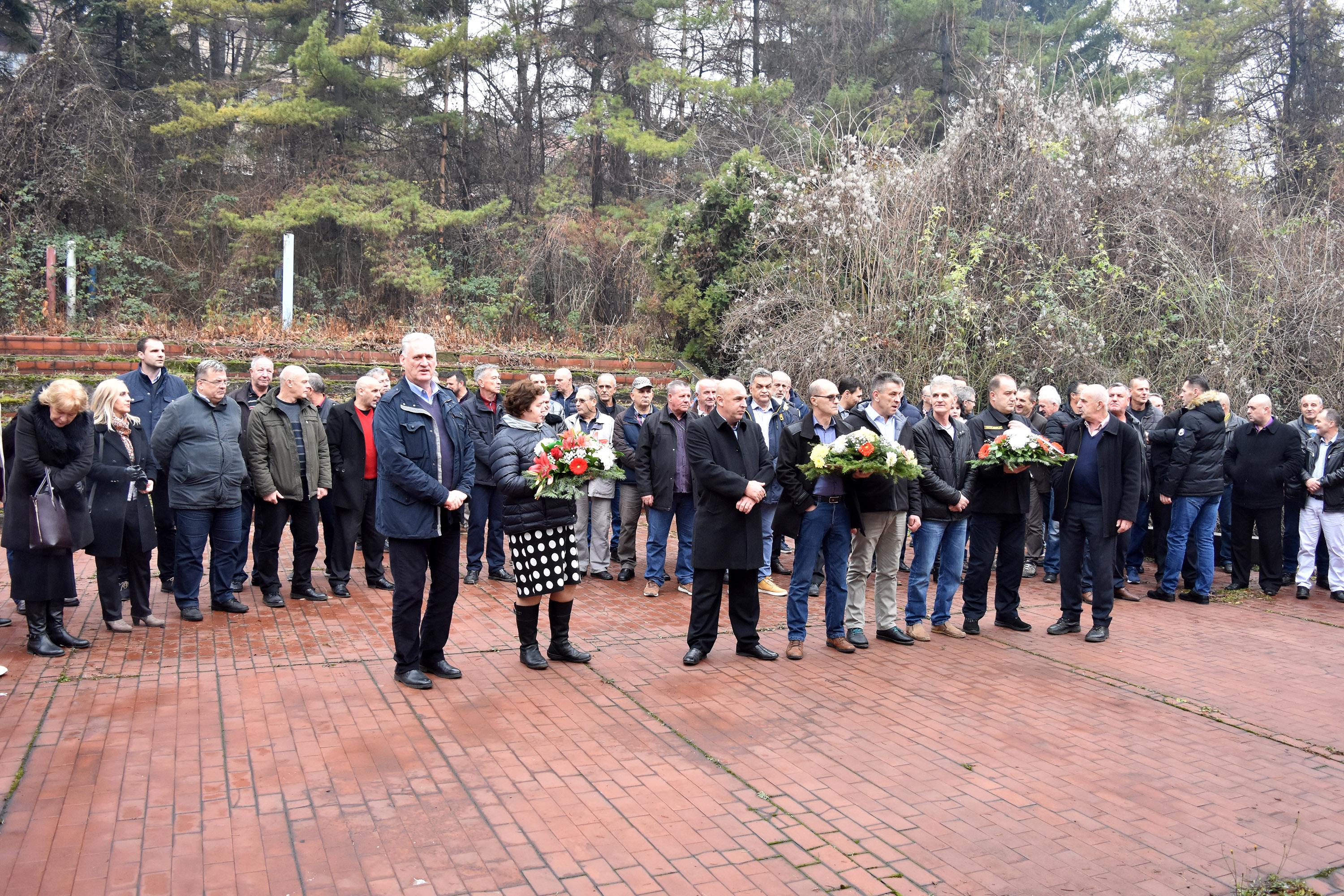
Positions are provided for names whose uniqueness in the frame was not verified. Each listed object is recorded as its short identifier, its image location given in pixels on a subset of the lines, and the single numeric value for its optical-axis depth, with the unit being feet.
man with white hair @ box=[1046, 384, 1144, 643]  26.32
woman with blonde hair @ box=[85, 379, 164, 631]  23.65
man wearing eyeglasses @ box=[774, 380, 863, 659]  23.70
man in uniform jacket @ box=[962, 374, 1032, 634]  26.61
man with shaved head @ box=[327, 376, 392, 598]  29.30
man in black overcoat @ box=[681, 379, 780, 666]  22.67
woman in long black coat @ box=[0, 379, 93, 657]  21.99
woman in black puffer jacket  21.30
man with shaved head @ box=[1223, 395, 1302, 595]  32.71
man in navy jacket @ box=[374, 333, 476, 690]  20.33
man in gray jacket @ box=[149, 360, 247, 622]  25.41
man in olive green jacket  27.27
